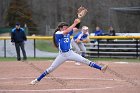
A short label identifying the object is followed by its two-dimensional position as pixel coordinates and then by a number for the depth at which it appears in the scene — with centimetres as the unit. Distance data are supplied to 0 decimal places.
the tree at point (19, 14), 5797
